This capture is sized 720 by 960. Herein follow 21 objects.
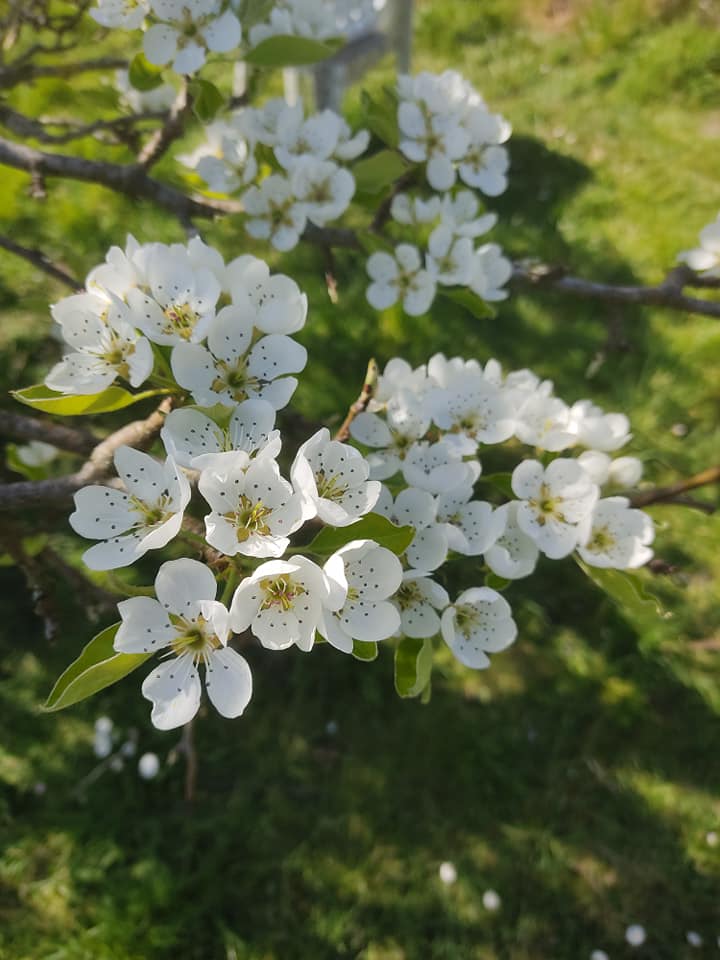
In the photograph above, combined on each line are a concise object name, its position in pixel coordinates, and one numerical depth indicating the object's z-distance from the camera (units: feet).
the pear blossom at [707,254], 0.95
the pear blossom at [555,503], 0.71
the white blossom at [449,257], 0.91
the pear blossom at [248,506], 0.54
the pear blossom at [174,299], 0.62
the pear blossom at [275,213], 0.89
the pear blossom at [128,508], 0.59
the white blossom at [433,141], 0.91
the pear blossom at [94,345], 0.63
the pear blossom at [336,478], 0.54
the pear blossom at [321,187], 0.88
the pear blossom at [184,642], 0.55
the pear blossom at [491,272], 0.94
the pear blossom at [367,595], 0.57
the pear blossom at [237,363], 0.62
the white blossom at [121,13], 0.75
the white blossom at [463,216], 0.94
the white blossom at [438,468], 0.68
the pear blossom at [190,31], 0.76
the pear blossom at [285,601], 0.53
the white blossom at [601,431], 0.80
